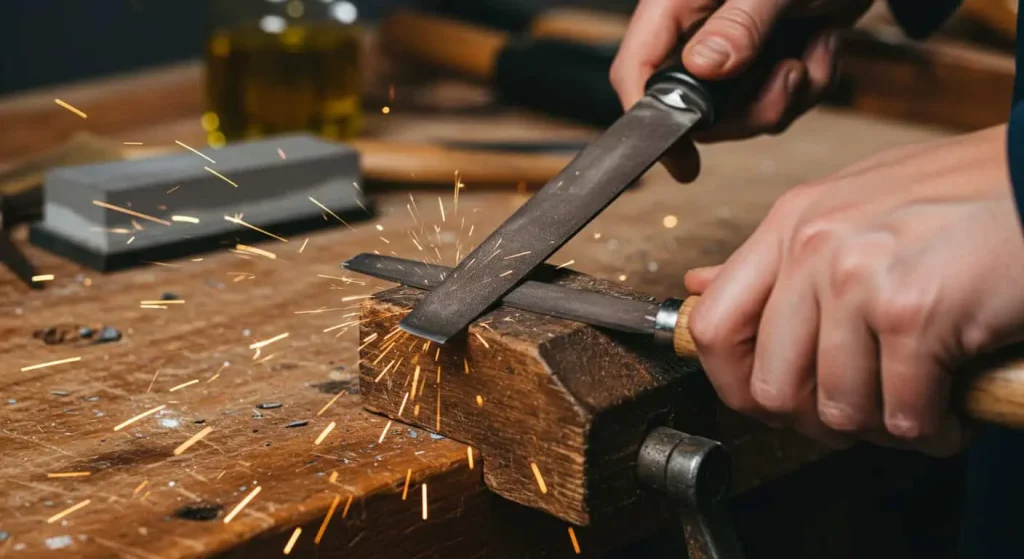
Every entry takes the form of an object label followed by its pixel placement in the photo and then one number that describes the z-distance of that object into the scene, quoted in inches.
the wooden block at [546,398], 37.8
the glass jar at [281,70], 57.7
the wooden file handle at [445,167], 55.5
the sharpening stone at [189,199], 48.2
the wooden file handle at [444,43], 71.4
